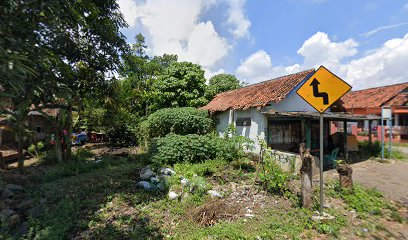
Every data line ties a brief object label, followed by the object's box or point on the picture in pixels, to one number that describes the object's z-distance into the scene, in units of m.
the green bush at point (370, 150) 12.15
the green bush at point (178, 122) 12.39
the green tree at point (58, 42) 3.29
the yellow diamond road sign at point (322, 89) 4.50
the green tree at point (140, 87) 15.84
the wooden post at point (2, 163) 9.73
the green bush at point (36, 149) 12.07
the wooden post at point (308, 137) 9.51
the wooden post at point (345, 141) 11.08
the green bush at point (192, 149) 8.53
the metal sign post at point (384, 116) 11.06
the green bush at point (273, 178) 6.05
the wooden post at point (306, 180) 5.13
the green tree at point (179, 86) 15.55
